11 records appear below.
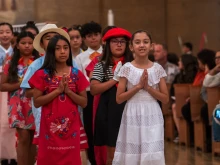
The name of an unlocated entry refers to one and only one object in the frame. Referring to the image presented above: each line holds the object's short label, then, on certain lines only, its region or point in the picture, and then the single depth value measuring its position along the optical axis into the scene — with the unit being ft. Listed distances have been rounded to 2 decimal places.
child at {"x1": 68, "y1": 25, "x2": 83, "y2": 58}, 36.47
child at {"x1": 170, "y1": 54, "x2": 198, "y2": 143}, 51.63
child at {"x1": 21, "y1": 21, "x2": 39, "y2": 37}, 37.94
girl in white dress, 26.94
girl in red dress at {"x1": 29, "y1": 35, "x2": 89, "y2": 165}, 26.45
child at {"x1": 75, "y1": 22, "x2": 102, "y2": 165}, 34.92
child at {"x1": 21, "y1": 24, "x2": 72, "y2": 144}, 29.57
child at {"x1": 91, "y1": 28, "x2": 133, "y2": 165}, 30.16
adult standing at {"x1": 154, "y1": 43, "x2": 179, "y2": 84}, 58.71
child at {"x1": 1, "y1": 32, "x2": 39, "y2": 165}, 32.41
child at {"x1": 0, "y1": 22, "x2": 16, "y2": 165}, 39.20
